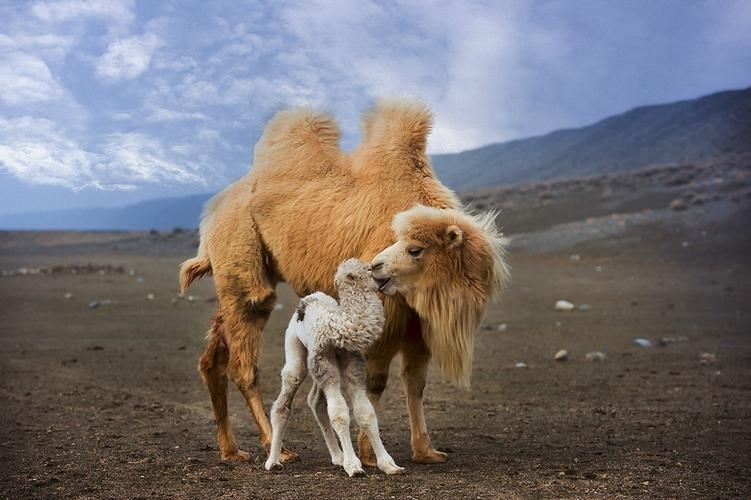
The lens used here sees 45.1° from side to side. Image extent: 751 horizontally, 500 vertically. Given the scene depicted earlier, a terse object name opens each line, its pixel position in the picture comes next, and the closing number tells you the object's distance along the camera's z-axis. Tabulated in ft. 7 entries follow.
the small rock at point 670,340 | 46.88
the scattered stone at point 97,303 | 67.34
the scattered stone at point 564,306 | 60.64
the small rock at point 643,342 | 46.52
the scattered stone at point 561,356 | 42.98
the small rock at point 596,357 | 42.81
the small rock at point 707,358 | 40.86
